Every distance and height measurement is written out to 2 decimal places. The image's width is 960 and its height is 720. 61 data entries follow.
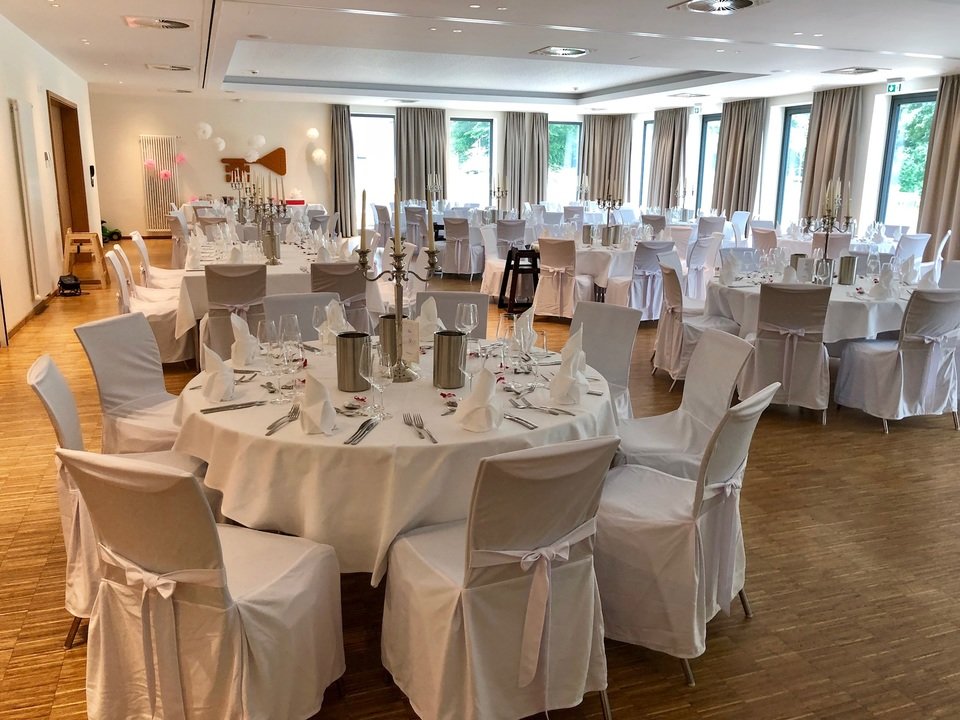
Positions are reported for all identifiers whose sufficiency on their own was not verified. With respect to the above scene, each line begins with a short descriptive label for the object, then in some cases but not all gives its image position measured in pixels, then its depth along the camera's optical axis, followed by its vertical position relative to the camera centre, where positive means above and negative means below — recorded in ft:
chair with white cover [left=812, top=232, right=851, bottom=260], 29.04 -1.78
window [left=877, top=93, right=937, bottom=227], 38.47 +2.02
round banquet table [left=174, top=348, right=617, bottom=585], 7.91 -2.99
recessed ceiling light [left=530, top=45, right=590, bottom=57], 30.60 +5.62
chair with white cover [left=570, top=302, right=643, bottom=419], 13.26 -2.56
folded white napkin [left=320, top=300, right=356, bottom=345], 11.59 -2.04
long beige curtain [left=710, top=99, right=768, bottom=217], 47.34 +2.56
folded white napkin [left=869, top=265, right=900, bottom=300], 17.94 -2.10
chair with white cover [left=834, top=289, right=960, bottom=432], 16.49 -3.65
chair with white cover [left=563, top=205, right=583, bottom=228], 44.29 -1.19
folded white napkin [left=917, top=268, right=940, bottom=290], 18.63 -2.03
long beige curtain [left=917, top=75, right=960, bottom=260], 34.50 +1.13
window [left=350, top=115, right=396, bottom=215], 60.85 +2.64
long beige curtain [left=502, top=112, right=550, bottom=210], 62.54 +2.83
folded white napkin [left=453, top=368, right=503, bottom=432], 8.38 -2.36
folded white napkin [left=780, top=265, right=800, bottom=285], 19.33 -1.96
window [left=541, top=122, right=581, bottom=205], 65.92 +2.50
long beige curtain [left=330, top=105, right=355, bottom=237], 58.65 +1.67
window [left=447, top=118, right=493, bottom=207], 62.95 +2.50
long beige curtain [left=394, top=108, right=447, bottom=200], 59.72 +3.33
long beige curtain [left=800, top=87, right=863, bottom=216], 40.24 +2.91
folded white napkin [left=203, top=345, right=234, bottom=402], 9.25 -2.34
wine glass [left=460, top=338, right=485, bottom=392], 9.87 -2.45
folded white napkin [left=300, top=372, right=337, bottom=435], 8.16 -2.35
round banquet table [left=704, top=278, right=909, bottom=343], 17.53 -2.68
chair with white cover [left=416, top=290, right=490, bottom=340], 14.97 -2.19
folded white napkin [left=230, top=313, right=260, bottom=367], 10.94 -2.24
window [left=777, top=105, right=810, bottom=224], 46.14 +2.17
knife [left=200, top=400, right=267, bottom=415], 8.90 -2.55
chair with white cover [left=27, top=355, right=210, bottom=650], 8.87 -3.93
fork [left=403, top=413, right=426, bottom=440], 8.21 -2.55
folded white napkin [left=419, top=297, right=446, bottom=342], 12.62 -2.13
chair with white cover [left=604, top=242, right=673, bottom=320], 26.17 -3.18
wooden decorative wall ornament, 57.82 +1.73
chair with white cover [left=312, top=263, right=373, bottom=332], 18.86 -2.39
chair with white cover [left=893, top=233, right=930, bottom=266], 29.46 -1.78
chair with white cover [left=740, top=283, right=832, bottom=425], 16.65 -3.33
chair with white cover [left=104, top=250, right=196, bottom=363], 20.04 -3.73
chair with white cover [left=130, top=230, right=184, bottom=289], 23.17 -2.77
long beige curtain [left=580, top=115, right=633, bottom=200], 61.72 +3.20
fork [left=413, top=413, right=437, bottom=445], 8.12 -2.56
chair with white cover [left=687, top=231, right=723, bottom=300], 29.35 -2.60
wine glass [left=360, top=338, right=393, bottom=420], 8.83 -2.22
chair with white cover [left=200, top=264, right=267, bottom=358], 17.48 -2.53
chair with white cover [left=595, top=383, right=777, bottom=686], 8.43 -3.99
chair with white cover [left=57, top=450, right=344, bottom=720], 6.32 -3.78
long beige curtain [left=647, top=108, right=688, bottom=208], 54.75 +2.67
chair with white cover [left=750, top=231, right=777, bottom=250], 31.89 -1.75
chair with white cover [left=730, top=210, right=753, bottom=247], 41.14 -1.38
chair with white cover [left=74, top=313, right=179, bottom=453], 11.21 -3.09
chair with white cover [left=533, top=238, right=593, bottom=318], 26.86 -3.16
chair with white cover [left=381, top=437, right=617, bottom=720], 6.62 -3.76
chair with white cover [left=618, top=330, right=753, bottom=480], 10.61 -3.30
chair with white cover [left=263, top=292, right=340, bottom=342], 13.71 -2.09
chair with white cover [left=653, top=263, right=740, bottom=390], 19.43 -3.37
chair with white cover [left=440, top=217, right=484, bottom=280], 37.81 -2.98
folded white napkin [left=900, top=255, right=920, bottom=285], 20.08 -1.88
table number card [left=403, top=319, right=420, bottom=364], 10.10 -1.98
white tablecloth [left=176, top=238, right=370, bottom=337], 19.52 -2.61
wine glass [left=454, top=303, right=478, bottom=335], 10.00 -1.63
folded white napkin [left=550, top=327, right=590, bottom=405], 9.34 -2.29
